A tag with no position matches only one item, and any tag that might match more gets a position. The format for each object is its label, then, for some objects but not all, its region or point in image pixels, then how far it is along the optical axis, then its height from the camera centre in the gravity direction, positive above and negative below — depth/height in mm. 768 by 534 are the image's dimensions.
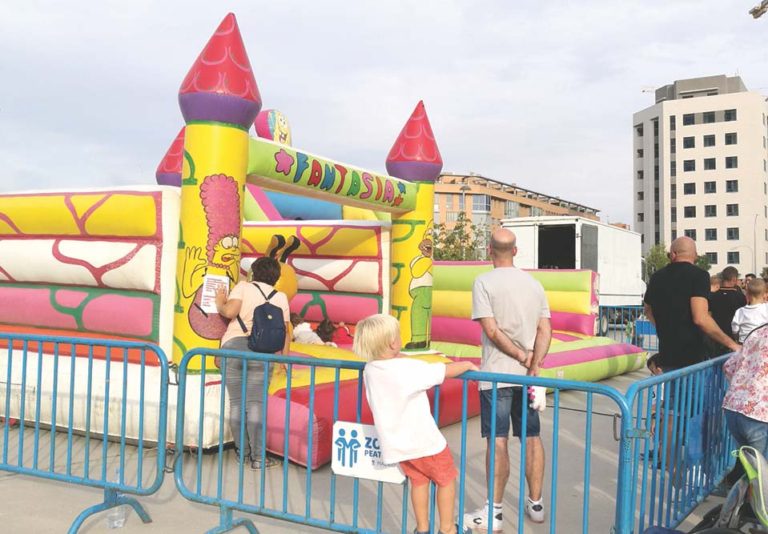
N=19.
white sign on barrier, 3150 -776
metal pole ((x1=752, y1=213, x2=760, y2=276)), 52388 +4015
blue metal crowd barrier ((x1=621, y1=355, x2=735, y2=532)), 2951 -754
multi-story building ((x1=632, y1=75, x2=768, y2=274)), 54312 +10161
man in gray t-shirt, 3654 -275
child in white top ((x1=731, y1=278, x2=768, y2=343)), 5266 -125
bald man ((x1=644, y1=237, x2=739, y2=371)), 4430 -108
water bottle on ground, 3816 -1285
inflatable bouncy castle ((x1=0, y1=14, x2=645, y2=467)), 5125 +291
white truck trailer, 16422 +1105
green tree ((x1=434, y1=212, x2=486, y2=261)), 37500 +2535
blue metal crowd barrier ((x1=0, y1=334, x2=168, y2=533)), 3836 -922
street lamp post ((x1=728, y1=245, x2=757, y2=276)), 52875 +3592
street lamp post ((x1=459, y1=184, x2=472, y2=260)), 38344 +2100
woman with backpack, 4727 -322
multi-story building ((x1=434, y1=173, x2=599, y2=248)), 69125 +9531
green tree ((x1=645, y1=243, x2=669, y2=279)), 50194 +2663
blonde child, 2885 -496
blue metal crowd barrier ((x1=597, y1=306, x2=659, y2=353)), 13340 -744
